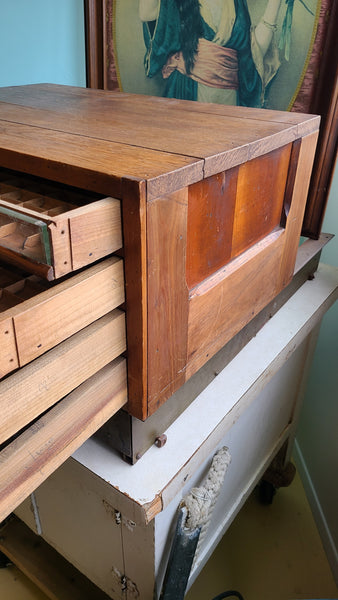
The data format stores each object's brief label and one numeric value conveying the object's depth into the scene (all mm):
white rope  849
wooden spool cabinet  468
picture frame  969
